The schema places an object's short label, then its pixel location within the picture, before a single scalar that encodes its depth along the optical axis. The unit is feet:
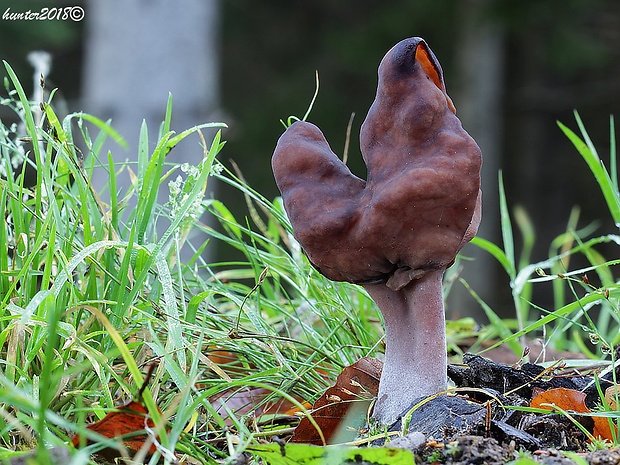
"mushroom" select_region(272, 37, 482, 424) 2.19
